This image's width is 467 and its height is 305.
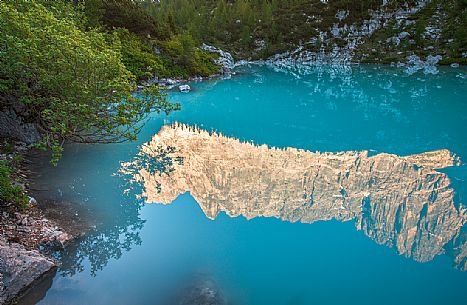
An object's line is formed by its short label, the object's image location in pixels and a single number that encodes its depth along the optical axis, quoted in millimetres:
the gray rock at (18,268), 8891
